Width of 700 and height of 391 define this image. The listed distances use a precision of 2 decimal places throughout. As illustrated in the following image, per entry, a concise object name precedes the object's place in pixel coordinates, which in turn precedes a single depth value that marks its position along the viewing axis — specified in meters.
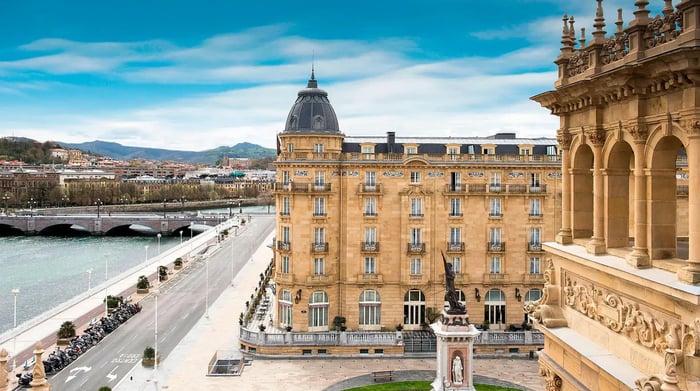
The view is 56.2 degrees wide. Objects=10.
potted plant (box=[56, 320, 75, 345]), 52.81
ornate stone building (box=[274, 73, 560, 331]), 51.78
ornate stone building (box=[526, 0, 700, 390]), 10.38
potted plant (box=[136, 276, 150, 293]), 74.38
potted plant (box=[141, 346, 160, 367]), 46.41
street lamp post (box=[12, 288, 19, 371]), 46.03
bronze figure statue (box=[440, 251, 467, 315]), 34.53
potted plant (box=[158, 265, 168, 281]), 82.19
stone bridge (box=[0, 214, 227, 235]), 151.75
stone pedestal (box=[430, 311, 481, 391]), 34.25
